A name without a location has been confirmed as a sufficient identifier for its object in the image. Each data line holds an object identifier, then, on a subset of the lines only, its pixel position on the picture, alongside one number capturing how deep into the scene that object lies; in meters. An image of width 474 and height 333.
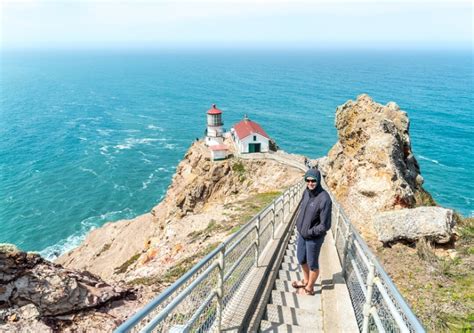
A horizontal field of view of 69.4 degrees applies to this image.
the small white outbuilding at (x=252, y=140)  45.09
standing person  6.43
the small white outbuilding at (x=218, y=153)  43.84
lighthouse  48.56
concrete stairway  5.87
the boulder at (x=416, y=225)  9.48
